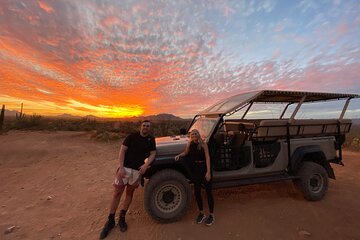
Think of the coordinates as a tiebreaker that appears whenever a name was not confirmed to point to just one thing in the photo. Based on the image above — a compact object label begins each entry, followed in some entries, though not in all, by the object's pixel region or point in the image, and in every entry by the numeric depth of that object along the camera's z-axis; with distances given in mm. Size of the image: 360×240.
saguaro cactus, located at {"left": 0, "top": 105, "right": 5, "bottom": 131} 18972
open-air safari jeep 4023
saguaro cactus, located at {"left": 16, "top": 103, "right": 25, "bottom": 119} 22812
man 3785
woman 3916
